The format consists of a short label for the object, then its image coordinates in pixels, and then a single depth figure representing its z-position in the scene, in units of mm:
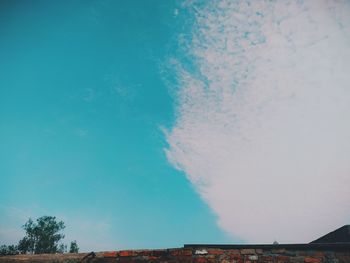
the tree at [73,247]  32269
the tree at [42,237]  30016
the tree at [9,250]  27847
